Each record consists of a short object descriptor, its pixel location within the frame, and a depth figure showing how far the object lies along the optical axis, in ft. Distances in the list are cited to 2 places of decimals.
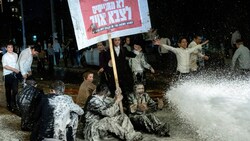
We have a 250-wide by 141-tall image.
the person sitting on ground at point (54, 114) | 19.89
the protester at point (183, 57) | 31.48
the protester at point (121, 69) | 27.78
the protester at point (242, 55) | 36.91
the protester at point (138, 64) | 33.35
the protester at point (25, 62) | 29.17
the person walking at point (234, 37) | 50.38
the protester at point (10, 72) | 29.19
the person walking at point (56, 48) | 74.36
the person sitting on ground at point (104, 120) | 22.22
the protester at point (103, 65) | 28.68
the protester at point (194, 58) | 32.27
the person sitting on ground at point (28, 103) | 24.40
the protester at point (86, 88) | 25.88
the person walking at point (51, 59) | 69.87
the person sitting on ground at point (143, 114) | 23.58
